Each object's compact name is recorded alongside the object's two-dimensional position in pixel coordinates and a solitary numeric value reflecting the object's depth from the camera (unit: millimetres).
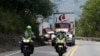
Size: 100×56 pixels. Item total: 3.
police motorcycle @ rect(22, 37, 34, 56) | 19641
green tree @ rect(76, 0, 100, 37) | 89812
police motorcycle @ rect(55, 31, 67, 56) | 20781
